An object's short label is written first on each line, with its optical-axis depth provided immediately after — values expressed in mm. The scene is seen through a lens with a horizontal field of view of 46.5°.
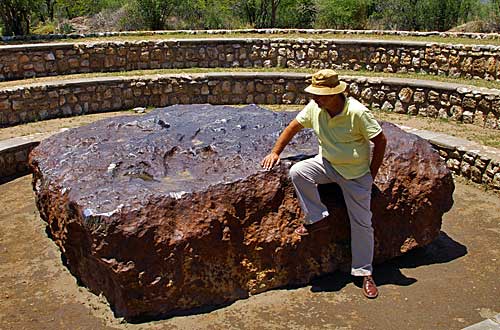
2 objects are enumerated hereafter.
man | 3635
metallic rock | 3527
